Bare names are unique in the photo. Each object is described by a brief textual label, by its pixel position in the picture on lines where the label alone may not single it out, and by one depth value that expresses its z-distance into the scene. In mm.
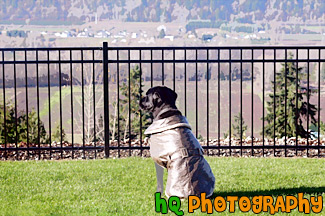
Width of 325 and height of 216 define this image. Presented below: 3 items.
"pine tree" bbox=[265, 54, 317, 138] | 28669
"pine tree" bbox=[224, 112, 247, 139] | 29214
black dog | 9937
